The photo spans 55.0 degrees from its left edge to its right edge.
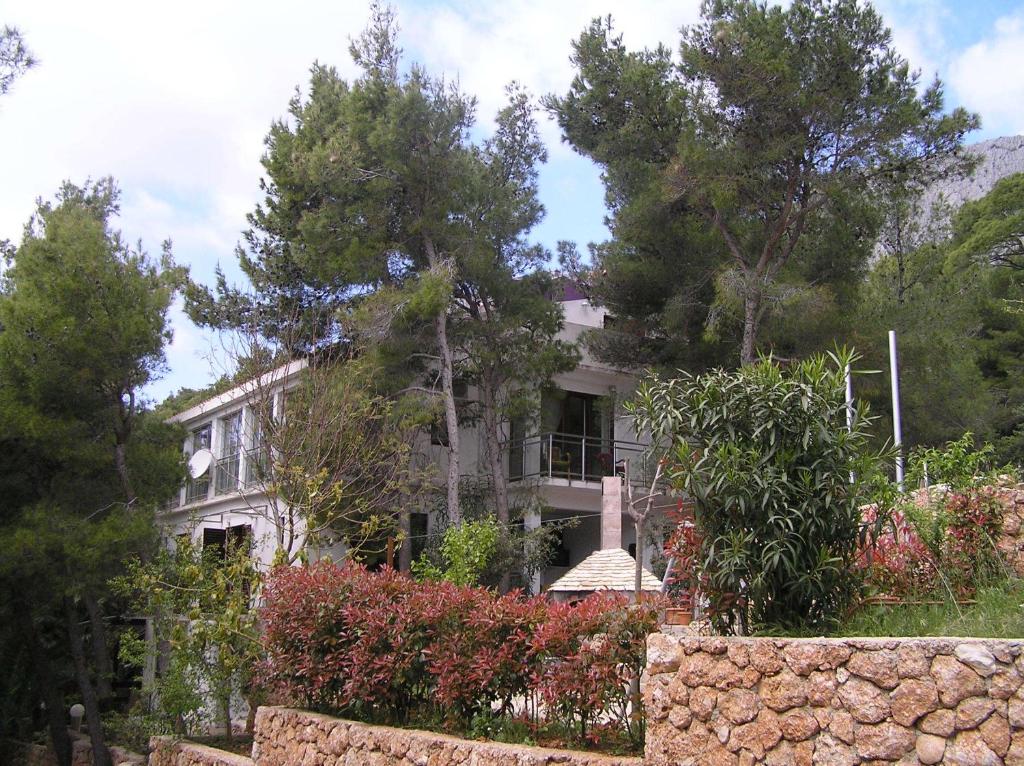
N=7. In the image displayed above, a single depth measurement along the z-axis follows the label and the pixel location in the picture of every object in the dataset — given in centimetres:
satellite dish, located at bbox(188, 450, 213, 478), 1728
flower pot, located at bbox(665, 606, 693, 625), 831
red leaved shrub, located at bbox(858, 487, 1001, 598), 729
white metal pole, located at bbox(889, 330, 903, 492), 1196
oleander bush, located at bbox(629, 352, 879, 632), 673
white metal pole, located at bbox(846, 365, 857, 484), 728
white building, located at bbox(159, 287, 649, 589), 2025
